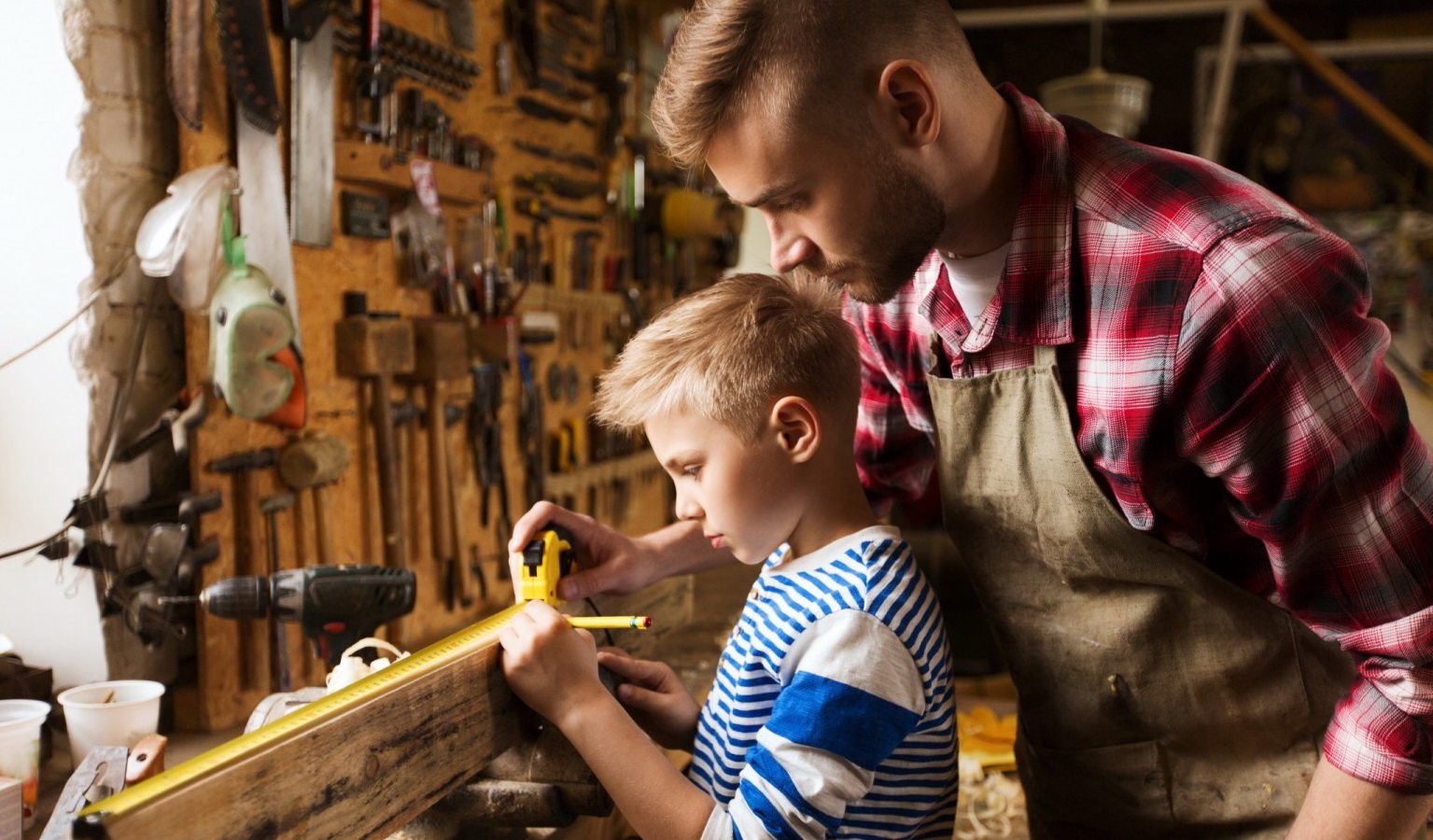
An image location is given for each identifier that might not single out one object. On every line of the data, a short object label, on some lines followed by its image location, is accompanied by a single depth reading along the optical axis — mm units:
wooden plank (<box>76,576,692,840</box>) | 850
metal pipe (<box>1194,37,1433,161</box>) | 6199
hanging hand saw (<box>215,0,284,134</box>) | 2463
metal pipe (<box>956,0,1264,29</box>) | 5539
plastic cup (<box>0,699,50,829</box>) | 1644
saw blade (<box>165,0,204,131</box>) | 2322
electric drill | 1724
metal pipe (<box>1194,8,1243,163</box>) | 5500
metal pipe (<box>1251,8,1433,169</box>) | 5344
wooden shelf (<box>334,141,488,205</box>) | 2947
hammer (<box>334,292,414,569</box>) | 3021
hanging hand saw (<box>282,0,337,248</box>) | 2725
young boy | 1207
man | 1130
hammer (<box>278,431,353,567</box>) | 2768
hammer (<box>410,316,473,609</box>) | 3324
